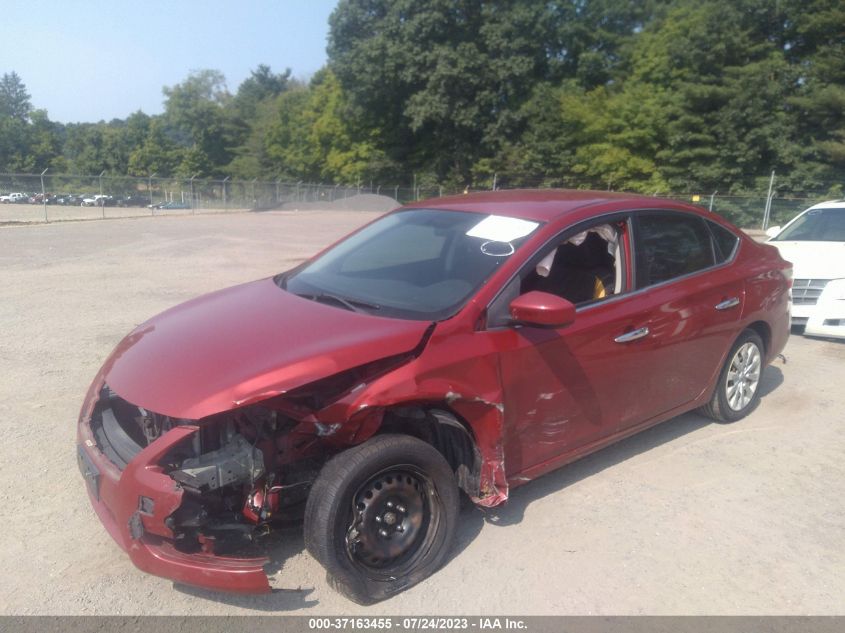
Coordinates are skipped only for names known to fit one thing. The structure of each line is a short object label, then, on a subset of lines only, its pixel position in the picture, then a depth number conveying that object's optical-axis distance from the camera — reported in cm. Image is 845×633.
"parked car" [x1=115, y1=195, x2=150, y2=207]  3262
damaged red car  291
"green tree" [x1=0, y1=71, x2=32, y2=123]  10394
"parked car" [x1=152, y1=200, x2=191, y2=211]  3340
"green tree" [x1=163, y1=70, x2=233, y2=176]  7231
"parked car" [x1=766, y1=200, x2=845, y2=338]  768
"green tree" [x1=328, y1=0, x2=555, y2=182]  4606
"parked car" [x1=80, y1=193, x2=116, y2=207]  2949
